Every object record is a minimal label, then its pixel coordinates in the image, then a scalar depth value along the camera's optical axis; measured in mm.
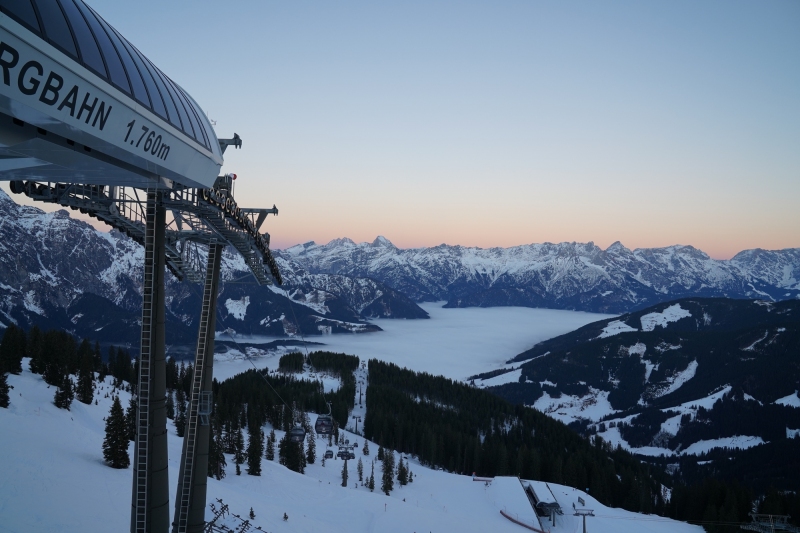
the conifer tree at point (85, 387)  54750
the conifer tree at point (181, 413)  62125
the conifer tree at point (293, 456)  66750
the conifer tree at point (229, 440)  64000
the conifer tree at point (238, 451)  56412
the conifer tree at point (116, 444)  34094
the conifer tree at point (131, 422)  42662
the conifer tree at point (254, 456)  51212
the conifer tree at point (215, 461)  47600
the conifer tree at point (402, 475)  71125
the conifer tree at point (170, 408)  71375
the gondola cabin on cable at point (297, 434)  50250
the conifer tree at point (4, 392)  38781
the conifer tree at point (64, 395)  46312
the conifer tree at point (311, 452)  72688
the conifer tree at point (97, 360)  76288
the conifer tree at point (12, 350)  53134
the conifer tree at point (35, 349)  56812
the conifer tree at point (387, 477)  67194
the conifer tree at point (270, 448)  70750
